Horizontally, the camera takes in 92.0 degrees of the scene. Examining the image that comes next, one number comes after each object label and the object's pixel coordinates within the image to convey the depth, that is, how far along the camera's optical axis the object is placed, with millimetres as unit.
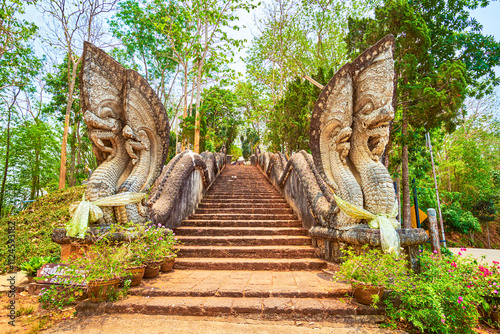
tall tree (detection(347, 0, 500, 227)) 5398
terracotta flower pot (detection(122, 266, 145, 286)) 2740
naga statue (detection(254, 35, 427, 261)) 3025
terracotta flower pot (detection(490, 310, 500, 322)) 2326
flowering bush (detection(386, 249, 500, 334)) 2041
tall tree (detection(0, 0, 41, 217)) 8876
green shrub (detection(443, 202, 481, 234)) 12656
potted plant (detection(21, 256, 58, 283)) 3590
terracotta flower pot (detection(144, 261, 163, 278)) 3047
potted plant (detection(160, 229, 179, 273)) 3207
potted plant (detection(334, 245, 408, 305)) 2299
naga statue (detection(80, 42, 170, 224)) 3254
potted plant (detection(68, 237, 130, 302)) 2400
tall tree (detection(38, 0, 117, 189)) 10570
